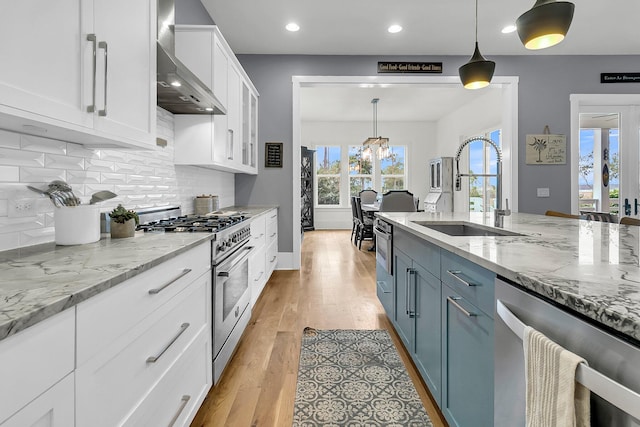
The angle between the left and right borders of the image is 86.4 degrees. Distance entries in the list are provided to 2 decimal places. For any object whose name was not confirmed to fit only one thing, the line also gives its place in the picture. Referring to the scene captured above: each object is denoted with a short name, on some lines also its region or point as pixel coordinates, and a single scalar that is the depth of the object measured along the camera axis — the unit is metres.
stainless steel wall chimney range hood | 1.73
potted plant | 1.51
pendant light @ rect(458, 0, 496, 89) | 2.40
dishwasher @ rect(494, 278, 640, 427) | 0.54
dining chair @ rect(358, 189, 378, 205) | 7.59
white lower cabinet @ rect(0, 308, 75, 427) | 0.56
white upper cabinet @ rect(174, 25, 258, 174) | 2.61
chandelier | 6.83
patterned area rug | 1.59
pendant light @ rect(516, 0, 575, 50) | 1.75
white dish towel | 0.59
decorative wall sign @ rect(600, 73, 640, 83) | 4.57
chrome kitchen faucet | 2.05
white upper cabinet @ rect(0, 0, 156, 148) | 0.91
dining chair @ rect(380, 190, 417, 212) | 5.22
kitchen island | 0.60
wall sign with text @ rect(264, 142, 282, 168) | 4.51
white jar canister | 1.30
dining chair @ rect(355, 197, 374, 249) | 6.11
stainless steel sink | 2.09
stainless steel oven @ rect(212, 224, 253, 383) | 1.75
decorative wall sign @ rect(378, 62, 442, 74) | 4.48
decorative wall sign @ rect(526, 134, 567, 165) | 4.55
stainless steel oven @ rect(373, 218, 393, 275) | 2.46
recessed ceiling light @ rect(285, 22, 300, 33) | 3.72
